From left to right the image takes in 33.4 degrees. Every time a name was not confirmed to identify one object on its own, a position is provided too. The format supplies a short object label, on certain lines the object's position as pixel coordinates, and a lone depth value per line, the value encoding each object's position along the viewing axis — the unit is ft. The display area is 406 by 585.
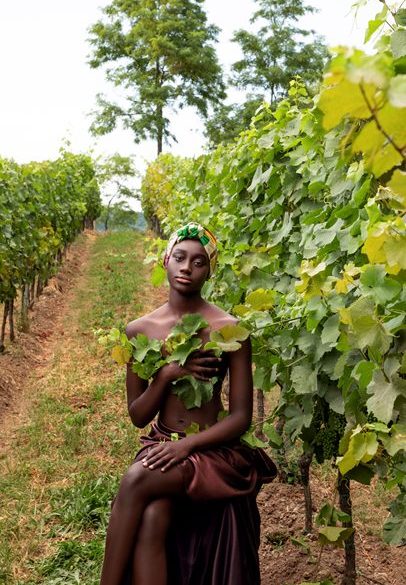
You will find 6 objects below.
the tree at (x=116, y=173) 147.33
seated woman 7.47
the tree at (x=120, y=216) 157.48
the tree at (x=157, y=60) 115.44
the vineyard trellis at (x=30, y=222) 26.50
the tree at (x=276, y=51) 109.40
